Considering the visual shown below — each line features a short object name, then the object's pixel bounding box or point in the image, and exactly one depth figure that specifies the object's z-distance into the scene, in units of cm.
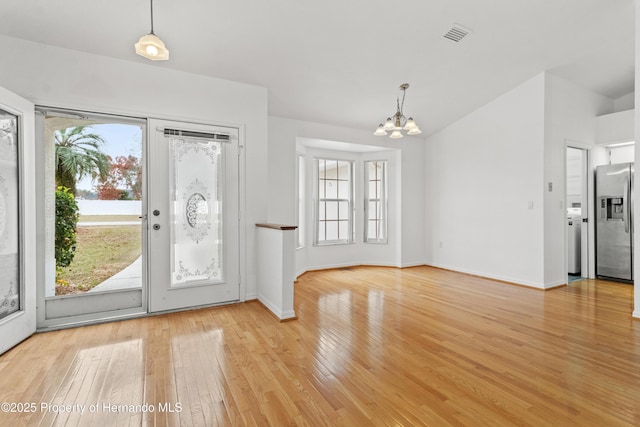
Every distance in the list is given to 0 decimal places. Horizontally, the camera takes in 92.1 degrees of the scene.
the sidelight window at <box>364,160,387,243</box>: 644
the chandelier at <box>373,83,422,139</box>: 367
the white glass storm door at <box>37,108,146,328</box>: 315
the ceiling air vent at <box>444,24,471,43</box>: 340
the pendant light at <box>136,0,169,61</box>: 220
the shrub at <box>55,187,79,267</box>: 322
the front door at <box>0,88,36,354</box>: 263
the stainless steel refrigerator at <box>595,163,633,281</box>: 473
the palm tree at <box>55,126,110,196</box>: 321
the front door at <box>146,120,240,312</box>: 349
